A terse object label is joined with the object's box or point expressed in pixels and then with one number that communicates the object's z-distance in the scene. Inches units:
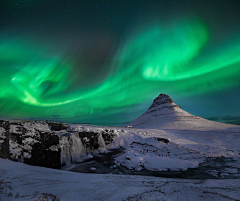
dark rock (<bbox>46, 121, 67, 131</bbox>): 595.4
